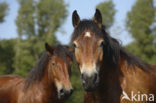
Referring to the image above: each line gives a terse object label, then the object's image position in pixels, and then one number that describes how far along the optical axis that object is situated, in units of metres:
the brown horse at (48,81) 5.63
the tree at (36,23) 30.86
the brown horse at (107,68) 3.32
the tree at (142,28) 31.20
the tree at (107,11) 33.86
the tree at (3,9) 30.78
